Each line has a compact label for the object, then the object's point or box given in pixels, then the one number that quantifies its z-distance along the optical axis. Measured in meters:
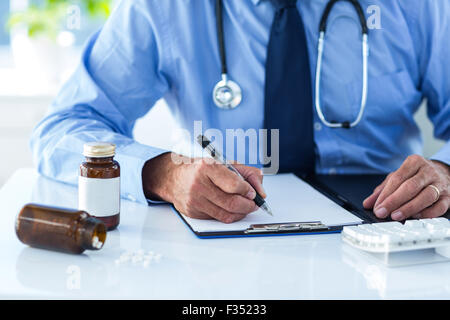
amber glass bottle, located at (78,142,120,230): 1.17
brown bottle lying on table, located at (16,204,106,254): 1.09
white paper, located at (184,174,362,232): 1.21
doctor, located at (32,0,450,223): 1.53
